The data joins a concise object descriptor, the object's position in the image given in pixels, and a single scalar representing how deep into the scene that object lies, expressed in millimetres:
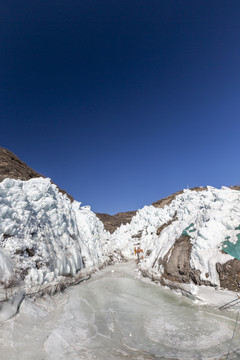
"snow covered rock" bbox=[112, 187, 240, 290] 10383
